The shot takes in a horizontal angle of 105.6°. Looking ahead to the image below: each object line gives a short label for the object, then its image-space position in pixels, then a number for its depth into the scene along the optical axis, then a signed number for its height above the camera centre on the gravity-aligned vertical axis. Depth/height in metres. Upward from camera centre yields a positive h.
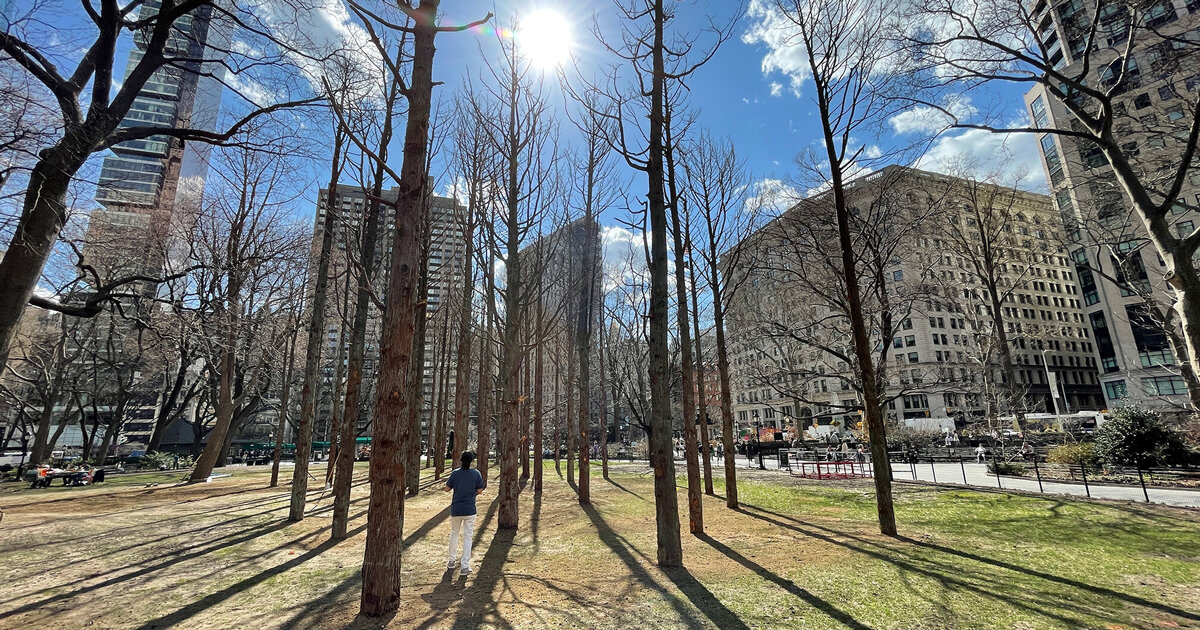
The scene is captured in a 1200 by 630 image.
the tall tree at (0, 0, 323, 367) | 6.20 +4.85
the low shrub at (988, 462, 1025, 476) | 17.23 -2.25
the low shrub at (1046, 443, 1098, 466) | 16.66 -1.72
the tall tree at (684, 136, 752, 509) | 12.09 +3.70
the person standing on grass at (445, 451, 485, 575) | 6.43 -1.10
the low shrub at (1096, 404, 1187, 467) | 14.91 -1.18
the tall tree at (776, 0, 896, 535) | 8.21 +4.21
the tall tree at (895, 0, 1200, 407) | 7.24 +6.61
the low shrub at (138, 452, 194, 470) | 25.98 -1.58
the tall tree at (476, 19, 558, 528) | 9.94 +3.48
